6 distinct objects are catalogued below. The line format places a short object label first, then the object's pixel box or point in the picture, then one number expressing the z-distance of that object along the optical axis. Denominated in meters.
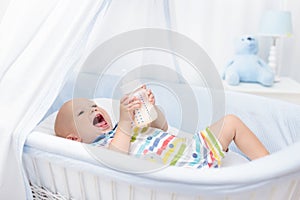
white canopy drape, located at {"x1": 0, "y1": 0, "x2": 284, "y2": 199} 1.17
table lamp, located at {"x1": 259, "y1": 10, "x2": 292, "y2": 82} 2.16
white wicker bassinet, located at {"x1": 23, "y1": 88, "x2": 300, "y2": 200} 0.93
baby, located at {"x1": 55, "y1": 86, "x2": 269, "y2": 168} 1.34
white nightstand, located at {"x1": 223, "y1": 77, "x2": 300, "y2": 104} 2.09
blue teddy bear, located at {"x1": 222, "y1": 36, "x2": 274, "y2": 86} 2.20
